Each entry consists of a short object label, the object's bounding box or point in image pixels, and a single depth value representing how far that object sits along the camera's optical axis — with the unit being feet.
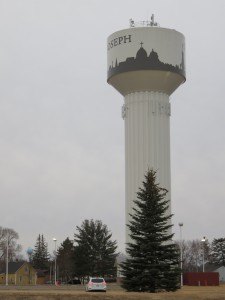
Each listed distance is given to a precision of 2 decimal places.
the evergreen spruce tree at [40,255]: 414.78
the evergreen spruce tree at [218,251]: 424.87
